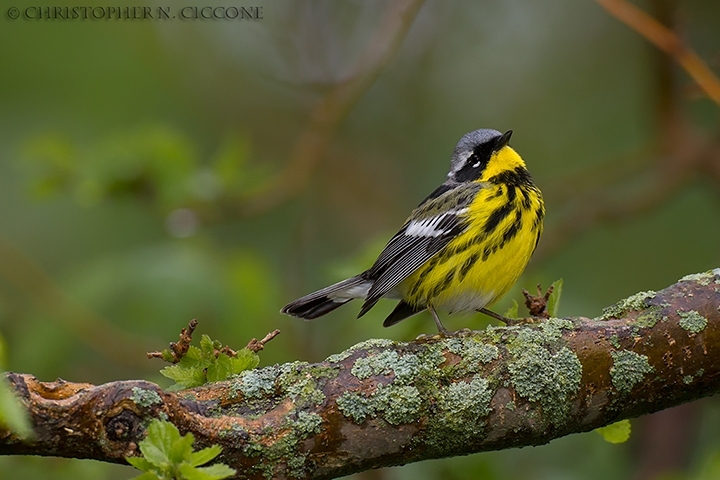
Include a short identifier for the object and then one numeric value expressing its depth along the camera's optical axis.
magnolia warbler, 9.09
